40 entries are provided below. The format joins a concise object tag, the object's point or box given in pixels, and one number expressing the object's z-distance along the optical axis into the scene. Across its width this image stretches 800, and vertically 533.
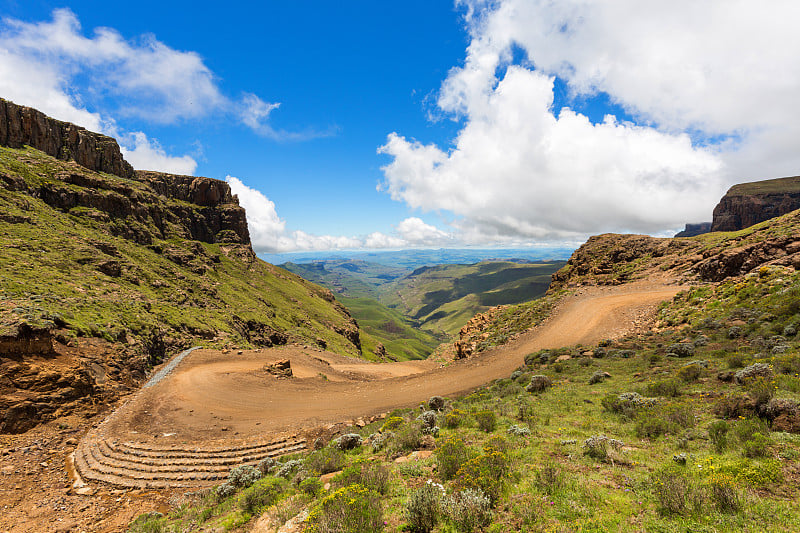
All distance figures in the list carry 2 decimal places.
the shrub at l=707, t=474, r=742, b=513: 5.31
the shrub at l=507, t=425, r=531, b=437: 10.67
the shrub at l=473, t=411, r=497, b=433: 11.58
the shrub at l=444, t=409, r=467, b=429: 12.34
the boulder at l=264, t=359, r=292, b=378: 27.33
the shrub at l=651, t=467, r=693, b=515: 5.55
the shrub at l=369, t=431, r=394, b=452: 11.54
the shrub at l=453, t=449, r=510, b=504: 7.02
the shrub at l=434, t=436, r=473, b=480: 8.27
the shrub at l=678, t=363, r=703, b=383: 12.85
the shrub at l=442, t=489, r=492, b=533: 5.96
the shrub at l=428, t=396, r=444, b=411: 16.59
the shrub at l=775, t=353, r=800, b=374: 10.59
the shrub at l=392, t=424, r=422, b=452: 10.88
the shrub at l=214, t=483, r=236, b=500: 11.01
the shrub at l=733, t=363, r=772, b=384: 10.82
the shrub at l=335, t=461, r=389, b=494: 8.00
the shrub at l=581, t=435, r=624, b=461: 8.44
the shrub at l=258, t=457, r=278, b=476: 12.47
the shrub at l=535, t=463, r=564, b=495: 6.98
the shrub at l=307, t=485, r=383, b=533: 6.15
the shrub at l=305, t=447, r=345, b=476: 10.58
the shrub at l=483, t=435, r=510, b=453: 9.28
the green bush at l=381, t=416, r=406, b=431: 14.20
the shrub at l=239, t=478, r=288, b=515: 9.03
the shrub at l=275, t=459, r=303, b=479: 11.37
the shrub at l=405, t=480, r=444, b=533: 6.17
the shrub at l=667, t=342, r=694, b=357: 16.73
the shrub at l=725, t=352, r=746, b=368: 13.00
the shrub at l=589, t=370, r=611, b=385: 16.27
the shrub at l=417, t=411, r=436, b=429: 12.68
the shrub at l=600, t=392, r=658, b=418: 11.43
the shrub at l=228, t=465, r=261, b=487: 11.55
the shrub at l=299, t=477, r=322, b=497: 8.81
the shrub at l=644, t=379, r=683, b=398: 12.06
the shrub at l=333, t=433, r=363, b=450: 12.43
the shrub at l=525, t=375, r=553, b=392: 16.80
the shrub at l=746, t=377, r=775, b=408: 8.70
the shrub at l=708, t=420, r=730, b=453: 7.70
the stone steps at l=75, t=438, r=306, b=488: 13.20
